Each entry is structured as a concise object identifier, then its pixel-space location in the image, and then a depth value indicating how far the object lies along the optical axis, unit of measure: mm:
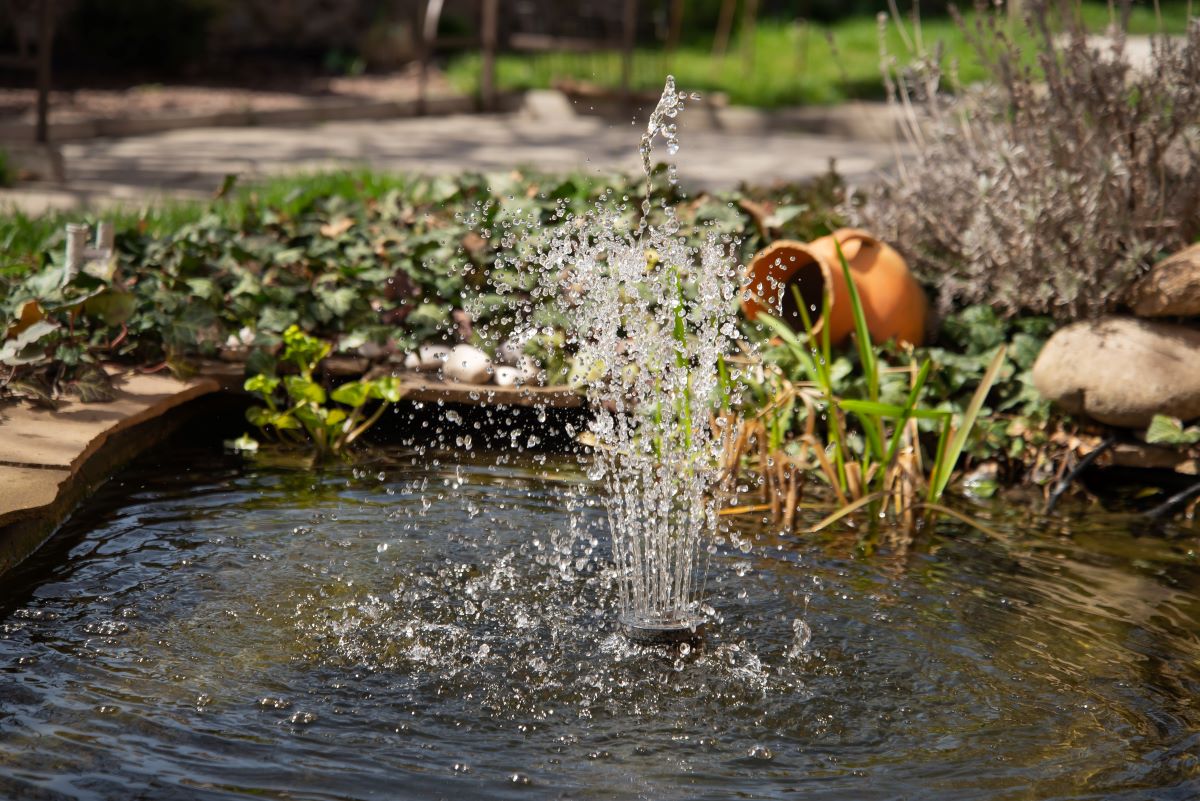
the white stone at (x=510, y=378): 4801
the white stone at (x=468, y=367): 4816
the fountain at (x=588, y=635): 2539
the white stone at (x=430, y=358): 4895
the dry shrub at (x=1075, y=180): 4633
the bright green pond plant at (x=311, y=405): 4465
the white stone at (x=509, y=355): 4895
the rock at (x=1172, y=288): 4488
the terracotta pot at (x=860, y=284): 4730
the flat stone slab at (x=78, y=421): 3615
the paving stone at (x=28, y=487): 3240
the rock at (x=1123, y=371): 4352
